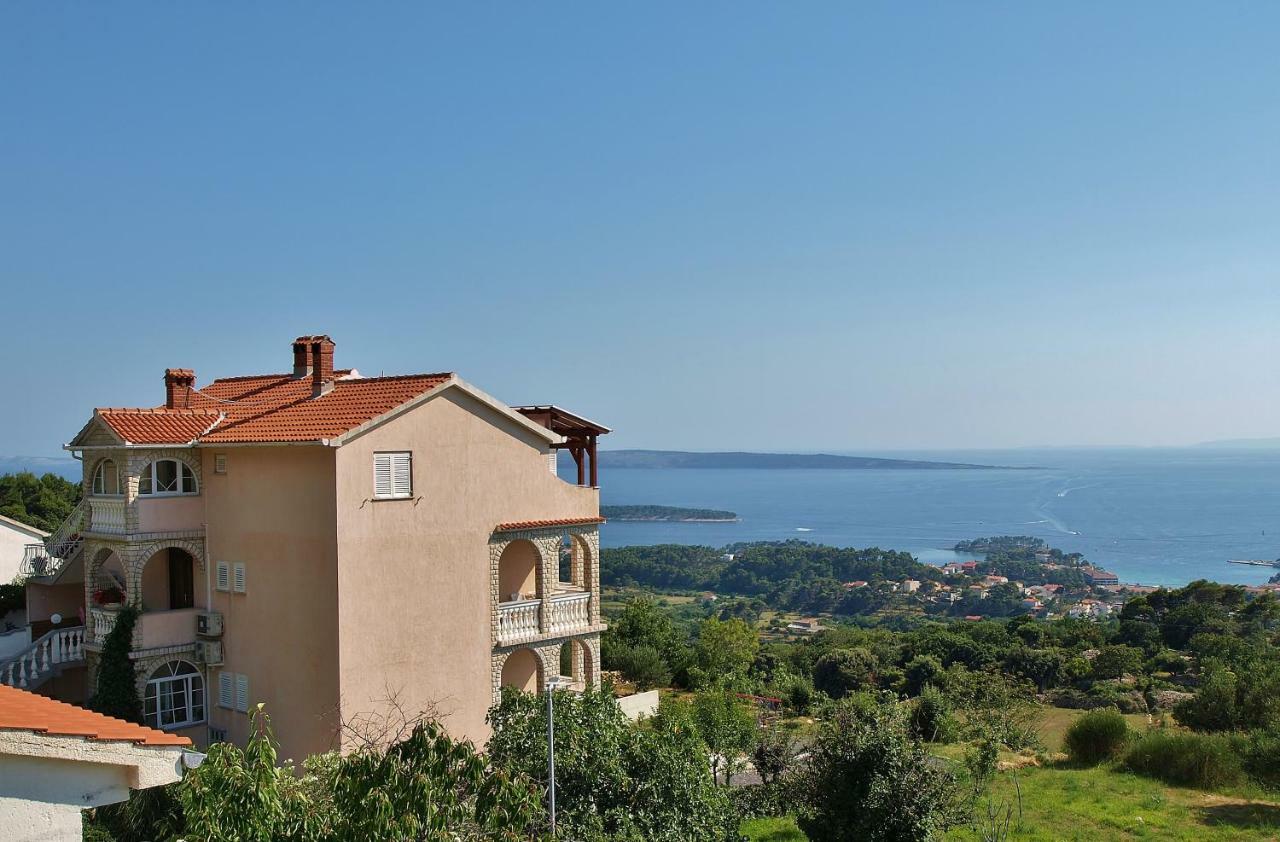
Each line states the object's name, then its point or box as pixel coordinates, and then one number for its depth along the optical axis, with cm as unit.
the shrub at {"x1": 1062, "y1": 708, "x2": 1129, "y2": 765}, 2612
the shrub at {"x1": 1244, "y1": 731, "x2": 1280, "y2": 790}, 2269
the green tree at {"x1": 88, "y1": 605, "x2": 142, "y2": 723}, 2114
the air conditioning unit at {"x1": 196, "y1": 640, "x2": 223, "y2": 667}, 2209
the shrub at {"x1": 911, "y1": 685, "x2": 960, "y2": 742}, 2639
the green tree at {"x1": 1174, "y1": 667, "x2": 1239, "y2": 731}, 2872
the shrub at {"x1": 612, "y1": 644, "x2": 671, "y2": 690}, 3469
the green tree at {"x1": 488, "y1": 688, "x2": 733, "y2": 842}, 1291
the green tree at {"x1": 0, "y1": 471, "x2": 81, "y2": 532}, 4019
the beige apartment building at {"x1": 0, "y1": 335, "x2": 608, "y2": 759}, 2061
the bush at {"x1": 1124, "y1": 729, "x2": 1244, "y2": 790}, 2331
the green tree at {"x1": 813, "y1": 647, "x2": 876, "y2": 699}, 4391
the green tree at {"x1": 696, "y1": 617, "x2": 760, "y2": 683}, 3725
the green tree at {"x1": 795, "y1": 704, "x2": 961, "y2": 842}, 1475
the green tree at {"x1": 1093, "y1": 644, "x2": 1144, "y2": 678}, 4194
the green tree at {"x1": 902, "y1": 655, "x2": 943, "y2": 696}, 4178
